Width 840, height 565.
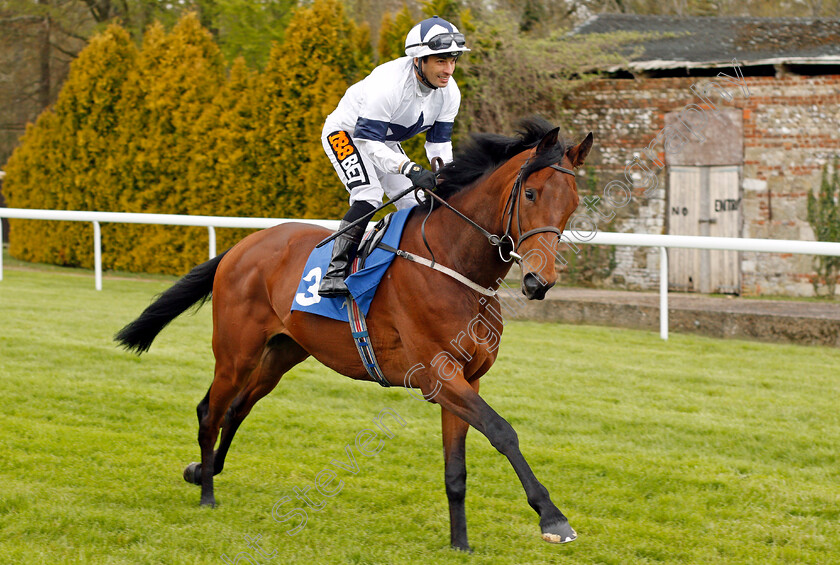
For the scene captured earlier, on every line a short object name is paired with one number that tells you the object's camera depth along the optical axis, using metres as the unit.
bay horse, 6.27
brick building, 22.14
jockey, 7.20
